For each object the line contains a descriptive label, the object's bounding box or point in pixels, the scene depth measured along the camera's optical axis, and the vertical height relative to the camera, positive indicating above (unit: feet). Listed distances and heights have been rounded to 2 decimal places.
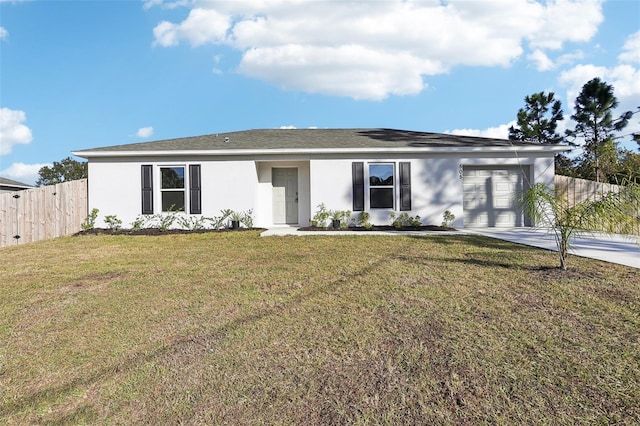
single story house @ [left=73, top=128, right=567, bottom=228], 35.55 +4.50
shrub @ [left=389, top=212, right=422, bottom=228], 35.63 -0.49
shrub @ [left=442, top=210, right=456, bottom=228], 35.91 -0.32
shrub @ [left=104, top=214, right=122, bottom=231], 35.45 -0.25
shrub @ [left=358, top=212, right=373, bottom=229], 34.91 -0.50
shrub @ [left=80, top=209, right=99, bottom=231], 35.09 -0.10
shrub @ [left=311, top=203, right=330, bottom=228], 35.53 -0.09
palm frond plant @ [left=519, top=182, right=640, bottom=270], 14.03 +0.02
